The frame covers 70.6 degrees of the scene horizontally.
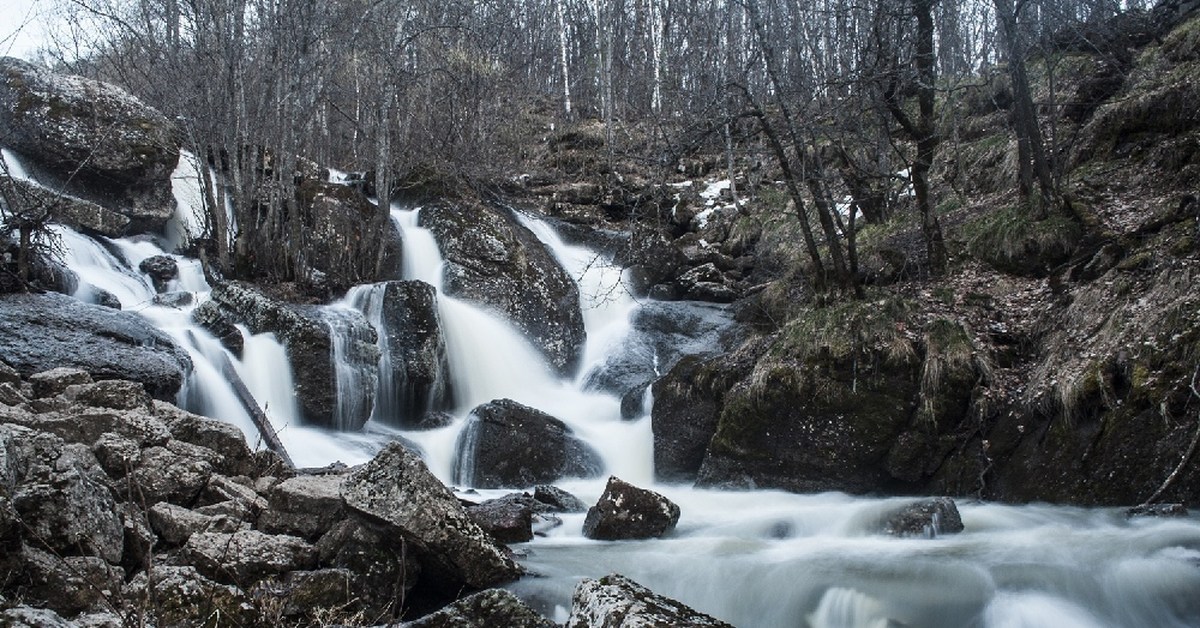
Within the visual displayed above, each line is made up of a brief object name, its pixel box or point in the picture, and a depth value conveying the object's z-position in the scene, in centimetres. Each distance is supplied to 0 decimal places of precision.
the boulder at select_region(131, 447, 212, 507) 524
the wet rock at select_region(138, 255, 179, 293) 1277
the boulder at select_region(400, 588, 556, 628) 398
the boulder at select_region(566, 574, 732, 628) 286
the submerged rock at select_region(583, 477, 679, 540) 752
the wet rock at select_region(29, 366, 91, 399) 673
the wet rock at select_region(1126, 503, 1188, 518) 596
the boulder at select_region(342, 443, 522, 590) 512
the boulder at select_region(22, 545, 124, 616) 366
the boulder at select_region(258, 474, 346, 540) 539
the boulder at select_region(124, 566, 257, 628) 397
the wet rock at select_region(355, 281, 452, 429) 1190
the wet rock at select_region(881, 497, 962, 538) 672
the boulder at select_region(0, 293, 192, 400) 799
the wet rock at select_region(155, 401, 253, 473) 633
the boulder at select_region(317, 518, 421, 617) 489
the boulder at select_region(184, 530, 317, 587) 456
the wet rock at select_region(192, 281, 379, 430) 1080
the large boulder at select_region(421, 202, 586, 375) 1466
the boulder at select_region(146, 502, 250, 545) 486
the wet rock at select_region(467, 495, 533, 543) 721
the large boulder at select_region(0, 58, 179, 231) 1398
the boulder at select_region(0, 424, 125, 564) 390
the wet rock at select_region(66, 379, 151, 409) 645
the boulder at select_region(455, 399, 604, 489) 1026
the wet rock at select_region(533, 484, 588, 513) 873
